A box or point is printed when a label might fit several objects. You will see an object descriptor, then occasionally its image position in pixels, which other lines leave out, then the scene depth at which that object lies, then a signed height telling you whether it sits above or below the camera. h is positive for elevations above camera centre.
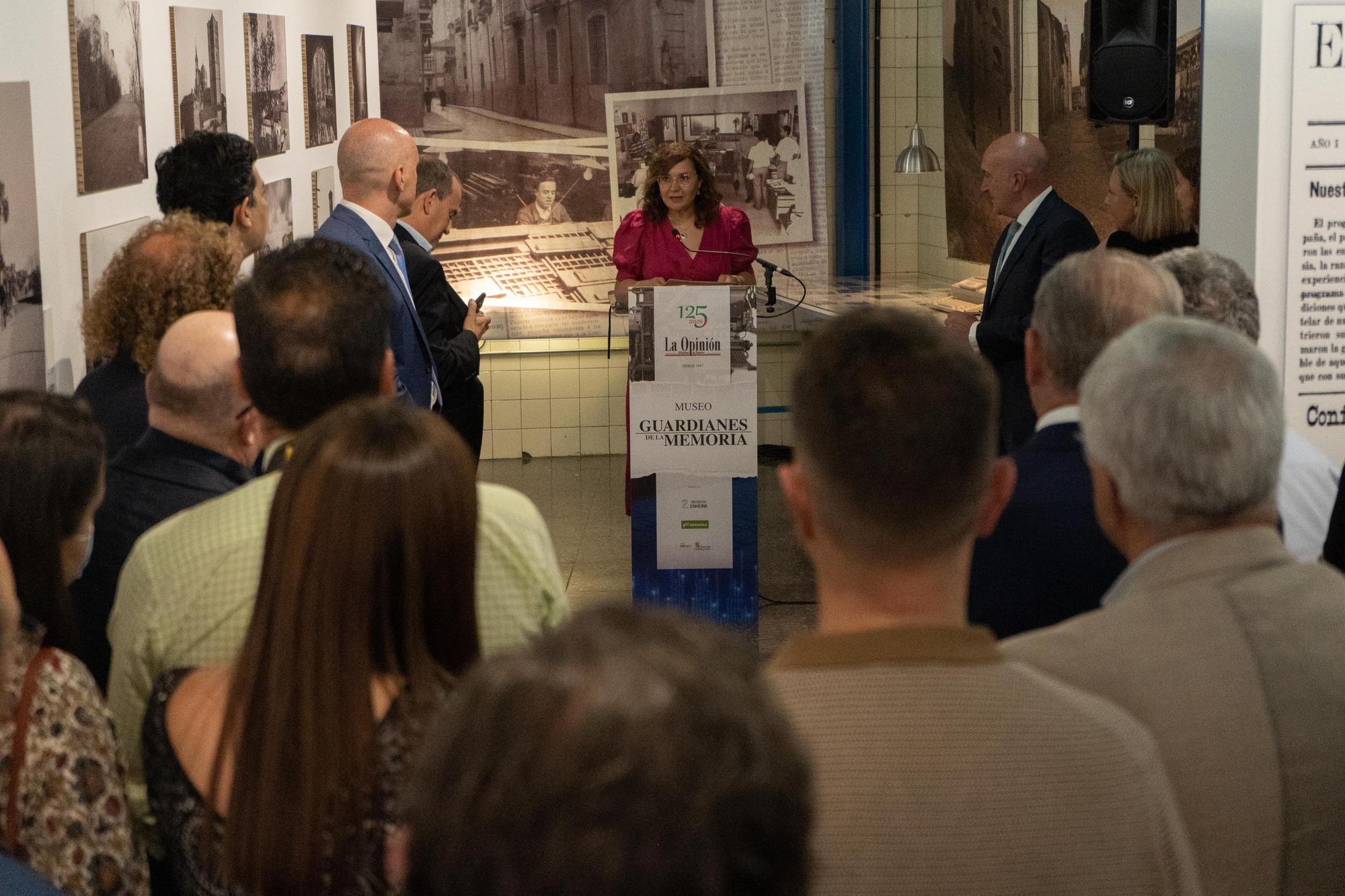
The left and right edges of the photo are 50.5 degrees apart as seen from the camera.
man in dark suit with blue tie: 4.95 -0.14
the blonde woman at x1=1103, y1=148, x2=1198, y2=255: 5.32 +0.01
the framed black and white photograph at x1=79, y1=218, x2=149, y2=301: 3.64 -0.06
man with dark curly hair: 4.03 +0.12
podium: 5.11 -0.84
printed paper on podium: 5.24 -1.09
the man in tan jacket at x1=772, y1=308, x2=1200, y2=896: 1.28 -0.50
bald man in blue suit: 4.60 +0.04
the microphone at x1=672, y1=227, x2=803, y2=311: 6.38 -0.25
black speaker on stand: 4.61 +0.47
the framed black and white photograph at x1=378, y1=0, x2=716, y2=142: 8.91 +0.98
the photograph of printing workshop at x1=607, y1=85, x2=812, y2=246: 9.14 +0.48
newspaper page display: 3.35 -0.08
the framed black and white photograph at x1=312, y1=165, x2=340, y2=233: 6.24 +0.13
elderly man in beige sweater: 1.57 -0.48
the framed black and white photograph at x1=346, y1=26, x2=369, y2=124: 7.11 +0.75
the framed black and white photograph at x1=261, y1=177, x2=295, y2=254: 5.38 +0.03
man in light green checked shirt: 1.88 -0.44
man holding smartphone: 5.04 -0.32
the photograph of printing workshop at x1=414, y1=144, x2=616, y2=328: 9.06 -0.09
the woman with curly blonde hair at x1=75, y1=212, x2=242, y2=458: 3.21 -0.18
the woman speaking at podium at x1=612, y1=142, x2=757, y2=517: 6.65 -0.10
